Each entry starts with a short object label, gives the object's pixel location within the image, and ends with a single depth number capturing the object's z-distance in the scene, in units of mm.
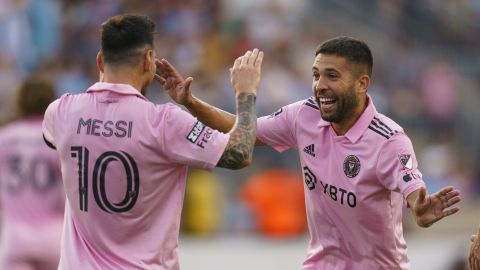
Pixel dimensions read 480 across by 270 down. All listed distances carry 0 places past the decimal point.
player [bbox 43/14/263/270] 13141
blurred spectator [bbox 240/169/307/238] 29656
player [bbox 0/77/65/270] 19016
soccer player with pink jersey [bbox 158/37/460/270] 14367
